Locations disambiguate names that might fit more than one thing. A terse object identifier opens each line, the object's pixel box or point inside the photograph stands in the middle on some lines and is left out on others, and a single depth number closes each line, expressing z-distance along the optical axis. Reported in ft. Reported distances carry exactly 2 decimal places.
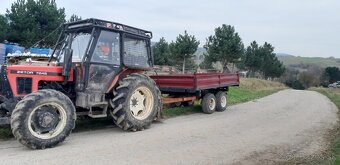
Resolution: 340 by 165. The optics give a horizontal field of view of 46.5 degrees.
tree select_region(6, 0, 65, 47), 82.64
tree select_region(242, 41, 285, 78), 181.98
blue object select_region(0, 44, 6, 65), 56.48
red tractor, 24.89
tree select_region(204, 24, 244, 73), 120.57
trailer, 43.57
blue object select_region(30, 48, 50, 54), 54.91
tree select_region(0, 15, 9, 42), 81.93
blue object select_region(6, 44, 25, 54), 58.44
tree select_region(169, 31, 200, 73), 111.96
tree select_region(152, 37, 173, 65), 137.39
